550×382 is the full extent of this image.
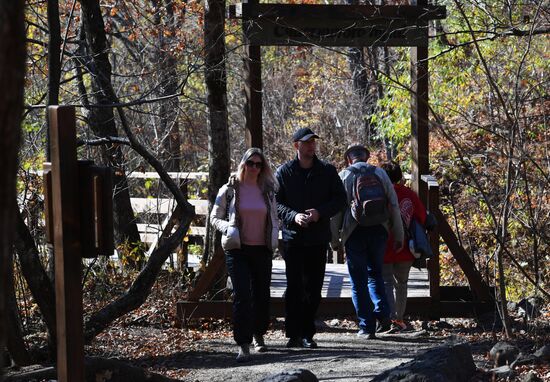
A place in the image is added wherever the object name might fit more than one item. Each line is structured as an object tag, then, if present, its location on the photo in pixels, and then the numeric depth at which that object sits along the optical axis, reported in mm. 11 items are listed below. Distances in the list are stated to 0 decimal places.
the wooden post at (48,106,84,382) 9430
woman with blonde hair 16719
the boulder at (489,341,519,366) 14500
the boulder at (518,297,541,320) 19187
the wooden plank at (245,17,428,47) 20406
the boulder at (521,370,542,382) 12469
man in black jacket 17156
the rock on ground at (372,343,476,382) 11992
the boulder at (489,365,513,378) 13289
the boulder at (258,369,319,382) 12383
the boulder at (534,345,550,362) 14180
